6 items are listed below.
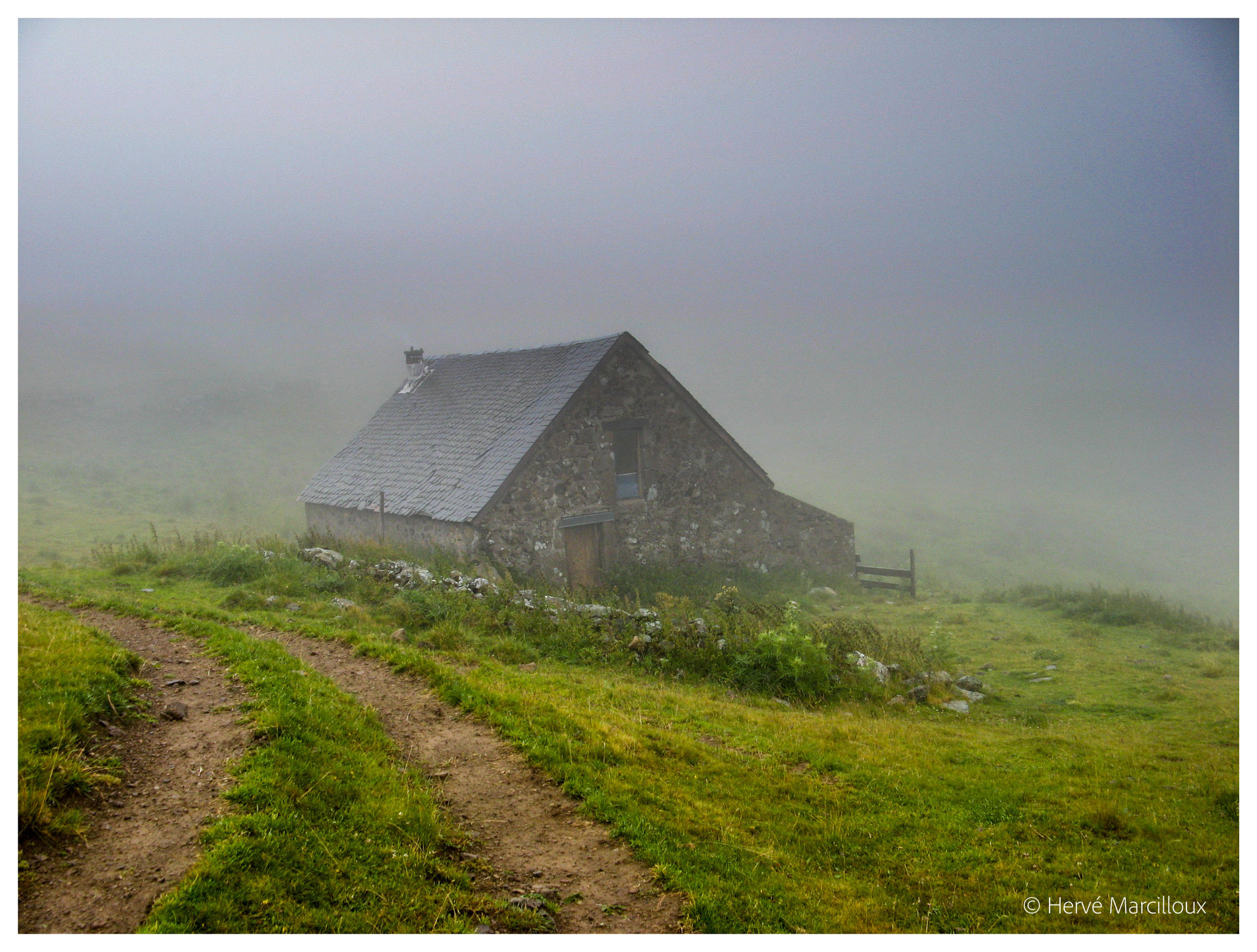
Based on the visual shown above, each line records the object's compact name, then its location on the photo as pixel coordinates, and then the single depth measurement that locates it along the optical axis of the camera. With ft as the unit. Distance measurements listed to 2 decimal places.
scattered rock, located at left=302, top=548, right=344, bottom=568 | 56.49
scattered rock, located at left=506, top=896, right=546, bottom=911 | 17.99
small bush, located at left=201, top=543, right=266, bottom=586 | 51.70
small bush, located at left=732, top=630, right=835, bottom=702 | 40.75
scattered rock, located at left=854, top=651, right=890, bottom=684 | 42.82
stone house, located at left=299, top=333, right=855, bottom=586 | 66.74
